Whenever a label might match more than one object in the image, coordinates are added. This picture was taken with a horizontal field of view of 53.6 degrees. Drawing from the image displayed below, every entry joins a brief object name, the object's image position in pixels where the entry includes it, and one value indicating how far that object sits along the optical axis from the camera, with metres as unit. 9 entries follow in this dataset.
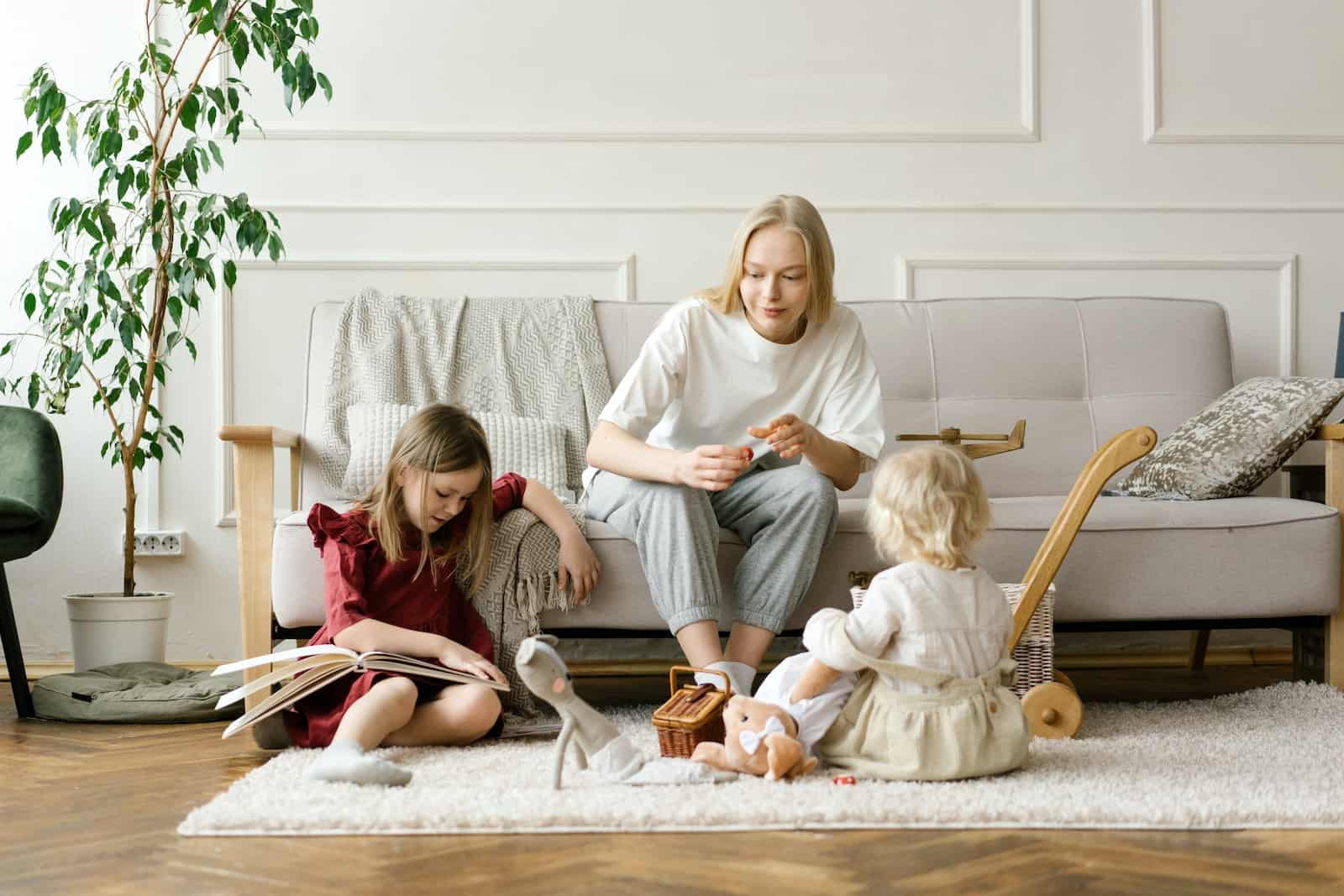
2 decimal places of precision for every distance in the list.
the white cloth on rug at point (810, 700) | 1.79
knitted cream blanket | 2.64
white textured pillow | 2.45
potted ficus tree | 2.74
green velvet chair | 2.45
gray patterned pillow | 2.38
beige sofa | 2.23
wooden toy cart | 2.03
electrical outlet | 3.06
